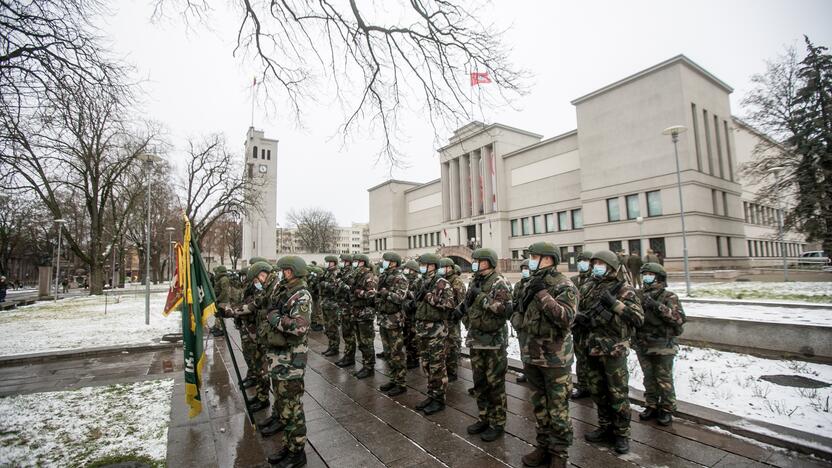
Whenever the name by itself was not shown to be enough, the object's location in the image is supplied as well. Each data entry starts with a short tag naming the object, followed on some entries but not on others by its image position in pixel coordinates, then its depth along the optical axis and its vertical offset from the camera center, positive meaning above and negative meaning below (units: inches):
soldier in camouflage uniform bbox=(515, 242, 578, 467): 153.6 -39.5
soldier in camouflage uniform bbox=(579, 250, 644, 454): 172.6 -47.1
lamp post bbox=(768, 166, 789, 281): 791.8 +160.6
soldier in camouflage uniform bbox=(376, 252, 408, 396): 256.2 -41.3
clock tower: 2213.3 +377.2
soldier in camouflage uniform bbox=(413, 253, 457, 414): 223.9 -42.3
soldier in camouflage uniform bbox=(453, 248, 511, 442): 183.3 -42.7
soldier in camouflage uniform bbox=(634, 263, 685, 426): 197.8 -50.4
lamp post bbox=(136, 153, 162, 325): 557.9 +170.7
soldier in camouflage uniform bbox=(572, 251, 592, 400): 195.9 -48.4
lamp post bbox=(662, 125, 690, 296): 630.7 +205.6
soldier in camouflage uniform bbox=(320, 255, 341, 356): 384.0 -38.7
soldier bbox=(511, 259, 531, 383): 173.2 -21.7
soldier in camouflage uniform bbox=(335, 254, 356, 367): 324.8 -51.4
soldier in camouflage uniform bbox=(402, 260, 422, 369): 327.3 -56.8
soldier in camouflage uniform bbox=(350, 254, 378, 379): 292.7 -40.0
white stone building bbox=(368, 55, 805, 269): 1224.8 +286.2
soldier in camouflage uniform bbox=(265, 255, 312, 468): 161.6 -42.1
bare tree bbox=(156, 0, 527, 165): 246.8 +147.8
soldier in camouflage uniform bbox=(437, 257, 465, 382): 281.4 -59.8
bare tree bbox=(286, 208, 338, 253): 3331.7 +322.9
